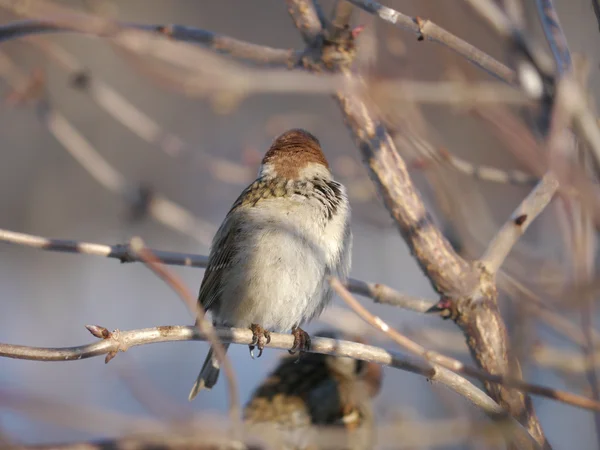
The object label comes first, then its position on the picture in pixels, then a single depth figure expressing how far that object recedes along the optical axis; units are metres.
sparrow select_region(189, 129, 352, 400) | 5.82
